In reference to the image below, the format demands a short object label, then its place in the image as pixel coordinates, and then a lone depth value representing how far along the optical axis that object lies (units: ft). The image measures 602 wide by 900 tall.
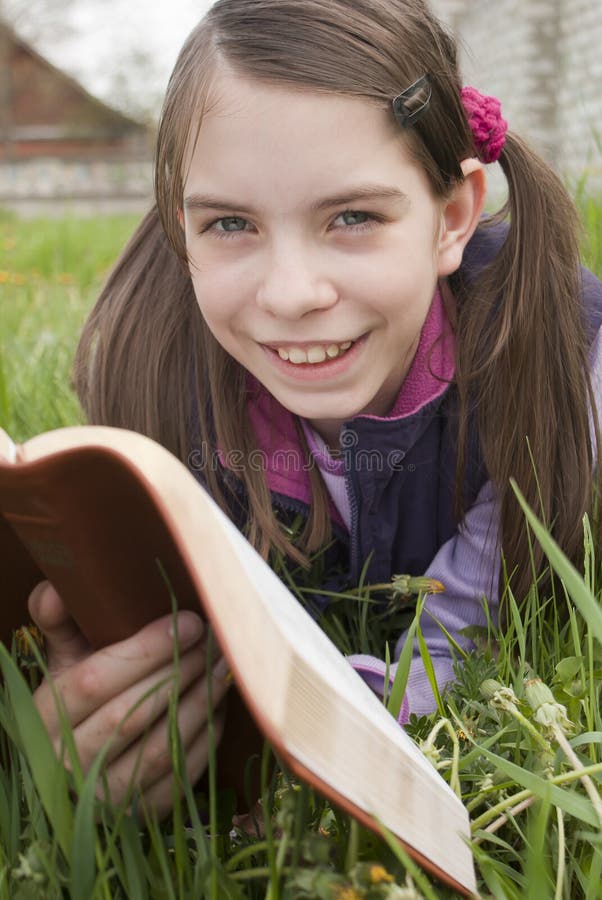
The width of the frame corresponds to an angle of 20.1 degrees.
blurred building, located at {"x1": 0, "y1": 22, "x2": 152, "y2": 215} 69.23
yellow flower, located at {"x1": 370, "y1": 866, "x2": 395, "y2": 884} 1.73
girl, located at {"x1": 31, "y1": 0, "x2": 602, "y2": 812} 2.39
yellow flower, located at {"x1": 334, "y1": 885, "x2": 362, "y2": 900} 1.74
